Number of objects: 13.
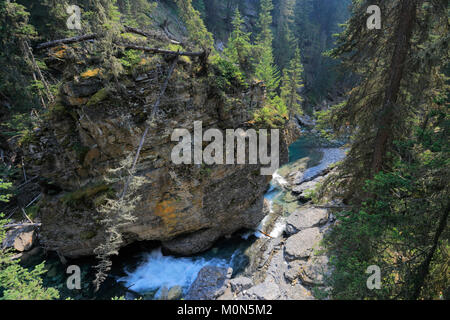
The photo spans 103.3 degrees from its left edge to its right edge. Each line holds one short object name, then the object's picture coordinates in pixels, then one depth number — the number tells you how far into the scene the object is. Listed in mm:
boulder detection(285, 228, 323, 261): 9125
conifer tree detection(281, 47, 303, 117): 25188
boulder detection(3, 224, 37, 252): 10008
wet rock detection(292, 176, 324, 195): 15884
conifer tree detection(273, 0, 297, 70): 38031
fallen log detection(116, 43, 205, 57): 7980
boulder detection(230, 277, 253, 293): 8625
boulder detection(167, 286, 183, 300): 9070
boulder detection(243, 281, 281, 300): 7689
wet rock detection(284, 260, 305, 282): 8205
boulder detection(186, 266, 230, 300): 8562
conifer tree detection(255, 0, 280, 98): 20334
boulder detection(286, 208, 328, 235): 11169
